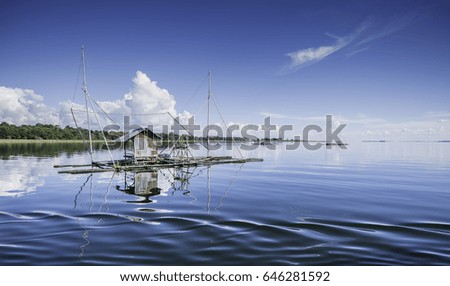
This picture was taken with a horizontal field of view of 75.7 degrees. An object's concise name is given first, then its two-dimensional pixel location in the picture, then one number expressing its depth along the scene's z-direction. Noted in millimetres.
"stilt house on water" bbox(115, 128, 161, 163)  38469
